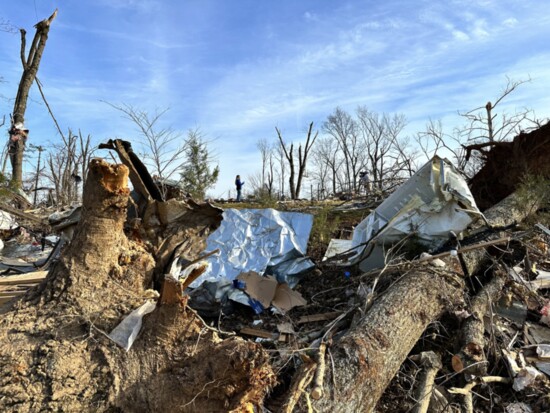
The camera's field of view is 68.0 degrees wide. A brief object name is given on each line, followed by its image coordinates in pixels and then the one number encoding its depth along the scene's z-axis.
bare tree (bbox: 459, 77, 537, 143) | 11.55
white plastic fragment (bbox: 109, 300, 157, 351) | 2.00
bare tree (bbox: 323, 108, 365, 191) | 38.44
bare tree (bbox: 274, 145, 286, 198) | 39.50
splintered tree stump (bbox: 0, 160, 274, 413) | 1.81
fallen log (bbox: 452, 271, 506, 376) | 2.85
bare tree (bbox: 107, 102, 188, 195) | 9.92
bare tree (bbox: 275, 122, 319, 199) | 24.09
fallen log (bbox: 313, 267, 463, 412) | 2.22
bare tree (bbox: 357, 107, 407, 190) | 29.68
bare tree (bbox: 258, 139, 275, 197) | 36.44
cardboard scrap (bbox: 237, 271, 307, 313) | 4.28
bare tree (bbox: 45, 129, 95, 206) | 11.40
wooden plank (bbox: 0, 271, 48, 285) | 4.44
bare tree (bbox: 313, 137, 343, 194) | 40.44
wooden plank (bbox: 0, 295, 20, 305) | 3.88
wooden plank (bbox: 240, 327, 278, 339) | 3.70
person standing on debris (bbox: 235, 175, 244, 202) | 17.90
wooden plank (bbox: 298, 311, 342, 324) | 3.86
